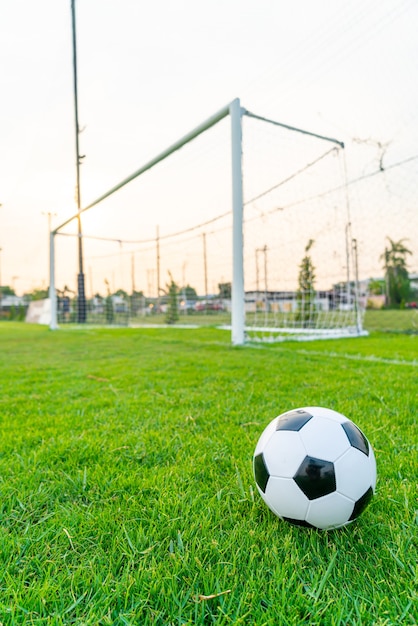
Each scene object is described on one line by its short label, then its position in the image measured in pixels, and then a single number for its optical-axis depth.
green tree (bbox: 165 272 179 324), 13.23
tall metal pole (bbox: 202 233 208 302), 10.93
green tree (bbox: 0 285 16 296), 36.24
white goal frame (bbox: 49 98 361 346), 5.65
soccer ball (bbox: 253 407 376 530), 1.02
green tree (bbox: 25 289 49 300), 25.33
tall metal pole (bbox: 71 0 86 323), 14.49
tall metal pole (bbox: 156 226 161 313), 12.52
